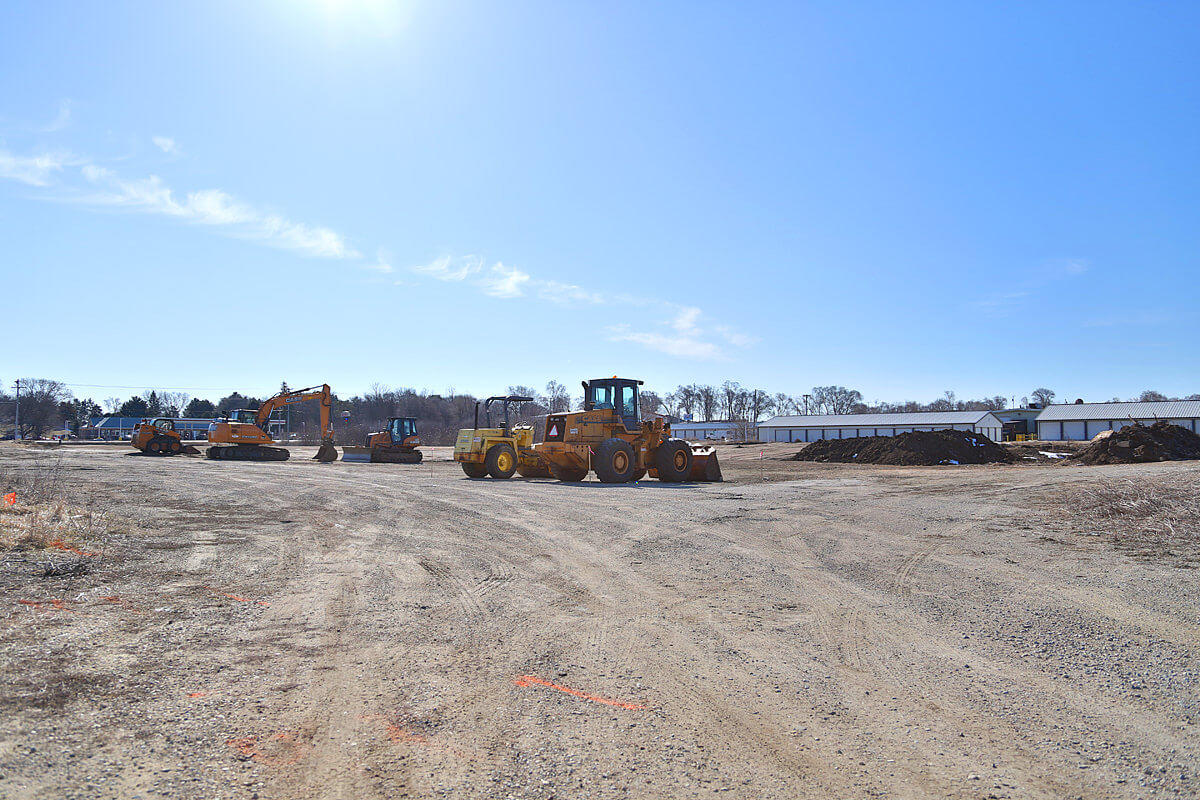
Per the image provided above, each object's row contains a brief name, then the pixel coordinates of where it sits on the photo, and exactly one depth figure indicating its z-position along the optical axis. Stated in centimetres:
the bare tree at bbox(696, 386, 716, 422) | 13412
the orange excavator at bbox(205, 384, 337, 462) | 3853
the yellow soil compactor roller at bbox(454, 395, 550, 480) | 2462
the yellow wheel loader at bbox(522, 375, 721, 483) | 2214
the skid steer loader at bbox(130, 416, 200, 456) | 4191
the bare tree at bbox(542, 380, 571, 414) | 9668
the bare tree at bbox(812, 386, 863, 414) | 13838
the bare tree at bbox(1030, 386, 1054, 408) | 13674
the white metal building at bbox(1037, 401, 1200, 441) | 6669
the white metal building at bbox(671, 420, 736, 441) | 10612
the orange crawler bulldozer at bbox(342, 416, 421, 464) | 3834
